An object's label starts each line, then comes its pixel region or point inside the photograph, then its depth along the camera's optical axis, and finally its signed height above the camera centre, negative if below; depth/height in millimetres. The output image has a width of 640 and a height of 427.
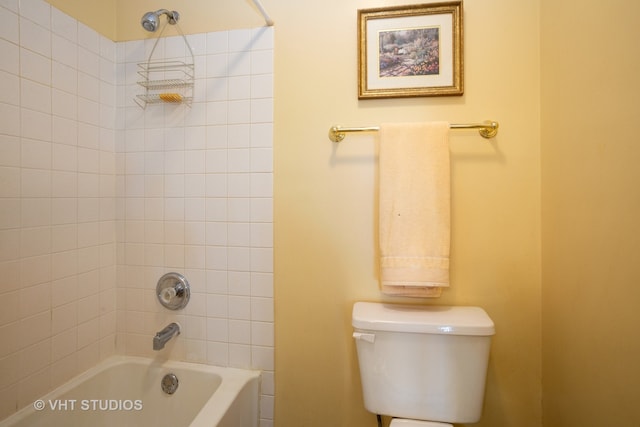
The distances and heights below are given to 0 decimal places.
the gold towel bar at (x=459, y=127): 954 +314
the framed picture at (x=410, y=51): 996 +616
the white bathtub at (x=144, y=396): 999 -741
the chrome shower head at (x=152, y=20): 1029 +752
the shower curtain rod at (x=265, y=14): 963 +772
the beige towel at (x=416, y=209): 921 +16
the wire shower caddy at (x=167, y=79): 1175 +607
